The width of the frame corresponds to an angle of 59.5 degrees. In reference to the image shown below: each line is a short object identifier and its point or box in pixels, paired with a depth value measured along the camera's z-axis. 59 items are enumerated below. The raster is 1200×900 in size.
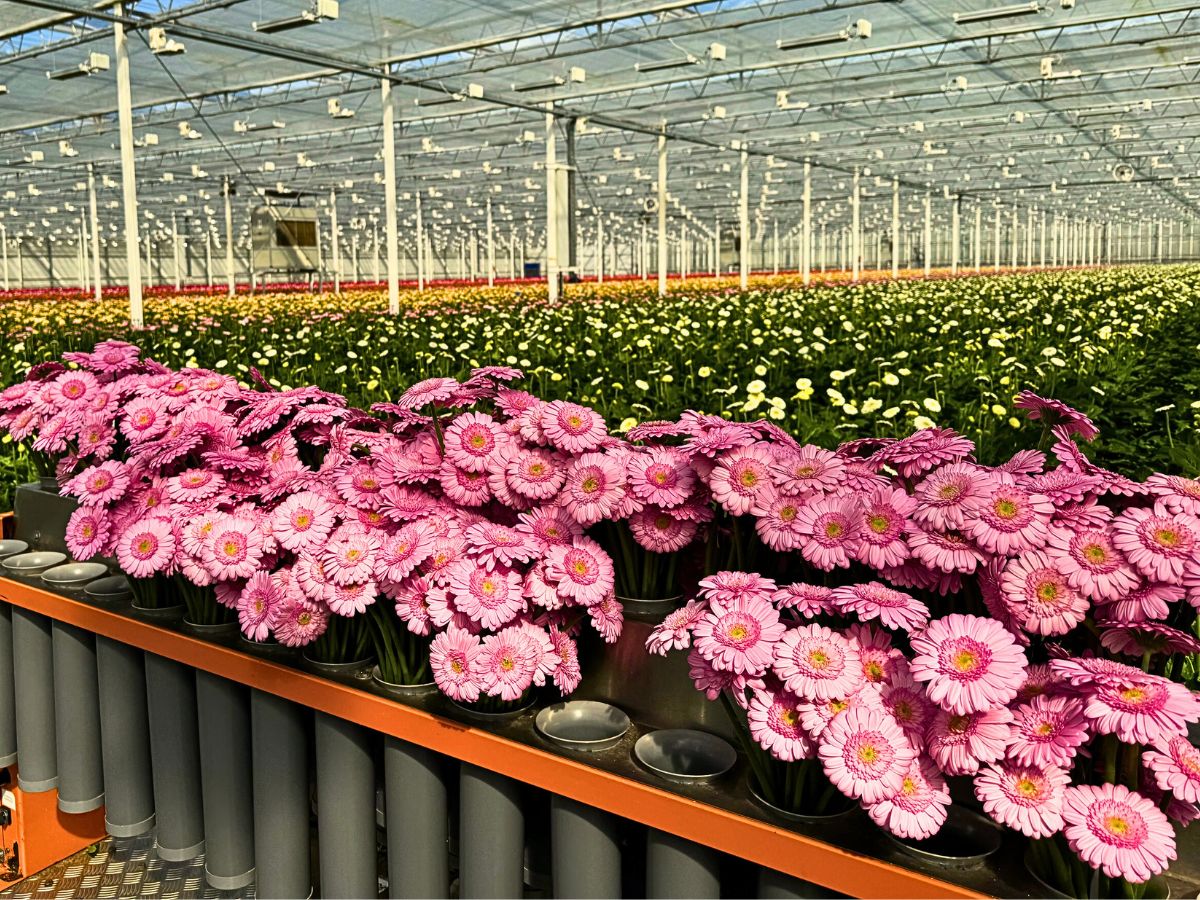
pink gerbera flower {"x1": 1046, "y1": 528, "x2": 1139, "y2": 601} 1.43
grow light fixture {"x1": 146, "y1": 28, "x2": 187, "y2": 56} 13.48
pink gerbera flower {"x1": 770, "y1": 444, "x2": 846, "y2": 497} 1.82
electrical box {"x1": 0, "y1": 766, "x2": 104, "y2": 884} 2.95
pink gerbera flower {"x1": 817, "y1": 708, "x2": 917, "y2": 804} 1.40
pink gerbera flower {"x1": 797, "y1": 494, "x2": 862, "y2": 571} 1.65
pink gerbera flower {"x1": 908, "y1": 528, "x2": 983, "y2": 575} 1.55
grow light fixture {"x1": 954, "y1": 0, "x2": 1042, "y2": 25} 15.55
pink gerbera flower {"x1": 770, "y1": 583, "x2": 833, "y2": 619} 1.53
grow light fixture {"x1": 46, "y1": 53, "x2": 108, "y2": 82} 15.19
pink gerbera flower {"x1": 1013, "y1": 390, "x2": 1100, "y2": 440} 1.81
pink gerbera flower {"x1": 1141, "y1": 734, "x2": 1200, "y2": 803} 1.32
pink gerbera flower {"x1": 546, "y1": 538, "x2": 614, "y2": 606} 1.88
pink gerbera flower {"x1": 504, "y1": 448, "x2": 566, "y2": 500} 2.09
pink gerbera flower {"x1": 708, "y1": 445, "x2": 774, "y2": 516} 1.81
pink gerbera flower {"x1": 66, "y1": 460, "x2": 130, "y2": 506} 2.53
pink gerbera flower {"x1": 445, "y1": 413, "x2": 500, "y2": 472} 2.16
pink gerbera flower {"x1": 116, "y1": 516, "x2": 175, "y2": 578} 2.28
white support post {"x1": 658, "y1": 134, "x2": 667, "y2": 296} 20.92
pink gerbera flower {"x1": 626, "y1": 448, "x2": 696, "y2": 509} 1.96
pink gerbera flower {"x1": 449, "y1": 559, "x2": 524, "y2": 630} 1.85
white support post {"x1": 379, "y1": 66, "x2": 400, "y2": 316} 16.16
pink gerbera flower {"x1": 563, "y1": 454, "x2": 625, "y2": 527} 1.97
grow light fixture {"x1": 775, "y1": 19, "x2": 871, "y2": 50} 16.02
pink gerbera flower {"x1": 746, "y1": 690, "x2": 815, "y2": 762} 1.48
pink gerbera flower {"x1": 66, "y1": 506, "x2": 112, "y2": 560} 2.49
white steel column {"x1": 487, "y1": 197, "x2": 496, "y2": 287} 35.03
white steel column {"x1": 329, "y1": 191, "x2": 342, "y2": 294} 29.13
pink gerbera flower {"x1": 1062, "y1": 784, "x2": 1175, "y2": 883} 1.29
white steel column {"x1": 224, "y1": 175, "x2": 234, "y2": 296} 25.97
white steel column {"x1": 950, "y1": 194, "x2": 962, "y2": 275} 38.13
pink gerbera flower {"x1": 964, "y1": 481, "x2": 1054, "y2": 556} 1.50
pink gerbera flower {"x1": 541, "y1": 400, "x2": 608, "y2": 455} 2.08
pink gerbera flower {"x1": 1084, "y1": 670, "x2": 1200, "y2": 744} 1.29
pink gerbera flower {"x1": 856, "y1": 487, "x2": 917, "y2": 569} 1.61
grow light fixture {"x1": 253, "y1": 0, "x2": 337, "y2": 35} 13.01
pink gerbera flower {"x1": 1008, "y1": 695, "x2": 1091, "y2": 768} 1.36
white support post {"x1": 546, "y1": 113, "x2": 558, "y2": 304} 18.69
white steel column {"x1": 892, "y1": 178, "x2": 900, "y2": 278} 33.74
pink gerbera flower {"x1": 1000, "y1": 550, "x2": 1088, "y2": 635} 1.46
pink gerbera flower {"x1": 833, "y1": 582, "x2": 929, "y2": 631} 1.46
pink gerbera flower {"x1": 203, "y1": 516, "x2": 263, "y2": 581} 2.18
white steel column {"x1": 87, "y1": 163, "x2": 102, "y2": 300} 23.25
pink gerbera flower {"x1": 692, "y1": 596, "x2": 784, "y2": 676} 1.50
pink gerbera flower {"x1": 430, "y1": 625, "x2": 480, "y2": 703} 1.82
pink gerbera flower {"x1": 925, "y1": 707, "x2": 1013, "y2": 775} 1.37
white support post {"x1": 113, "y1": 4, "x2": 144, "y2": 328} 12.61
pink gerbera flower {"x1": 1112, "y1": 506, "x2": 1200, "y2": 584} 1.40
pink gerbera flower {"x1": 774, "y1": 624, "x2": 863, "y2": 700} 1.47
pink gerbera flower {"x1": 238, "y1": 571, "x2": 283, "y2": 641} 2.12
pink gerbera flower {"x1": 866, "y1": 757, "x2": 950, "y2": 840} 1.40
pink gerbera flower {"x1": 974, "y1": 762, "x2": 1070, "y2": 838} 1.35
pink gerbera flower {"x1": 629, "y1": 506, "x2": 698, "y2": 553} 2.03
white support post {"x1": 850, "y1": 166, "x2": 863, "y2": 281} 29.98
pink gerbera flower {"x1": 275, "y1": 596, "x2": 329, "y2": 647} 2.10
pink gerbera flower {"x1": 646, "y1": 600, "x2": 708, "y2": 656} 1.57
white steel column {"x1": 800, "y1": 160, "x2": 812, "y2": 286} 28.02
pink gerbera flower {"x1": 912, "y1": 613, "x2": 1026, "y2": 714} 1.35
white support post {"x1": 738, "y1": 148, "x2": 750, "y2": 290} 24.19
